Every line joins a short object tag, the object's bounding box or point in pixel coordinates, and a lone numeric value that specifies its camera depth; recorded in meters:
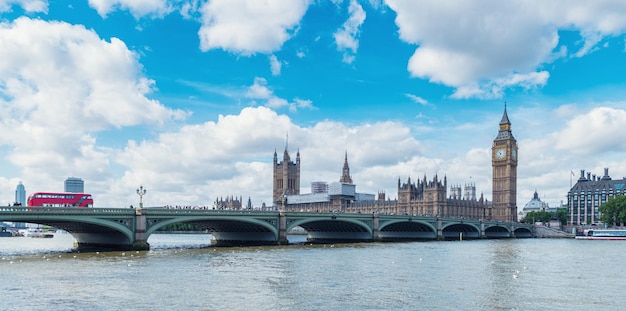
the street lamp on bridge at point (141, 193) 71.81
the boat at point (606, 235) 144.88
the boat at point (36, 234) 163.62
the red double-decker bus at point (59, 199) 76.94
